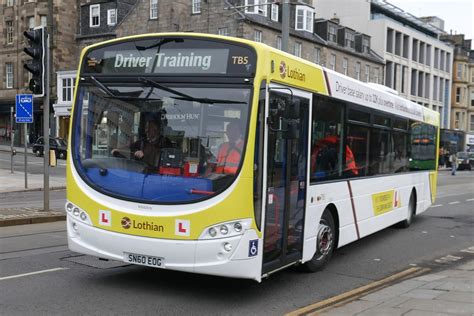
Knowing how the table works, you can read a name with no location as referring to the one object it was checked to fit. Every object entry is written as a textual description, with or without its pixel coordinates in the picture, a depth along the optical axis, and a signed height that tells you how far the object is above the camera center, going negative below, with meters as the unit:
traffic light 11.41 +1.74
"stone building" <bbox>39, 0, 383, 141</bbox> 39.97 +9.55
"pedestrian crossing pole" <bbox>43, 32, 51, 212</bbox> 11.48 +0.26
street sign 15.44 +0.88
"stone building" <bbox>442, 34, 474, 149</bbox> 75.12 +7.96
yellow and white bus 5.57 -0.15
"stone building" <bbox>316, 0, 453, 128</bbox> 58.62 +11.87
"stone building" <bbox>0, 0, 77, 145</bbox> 49.12 +8.88
